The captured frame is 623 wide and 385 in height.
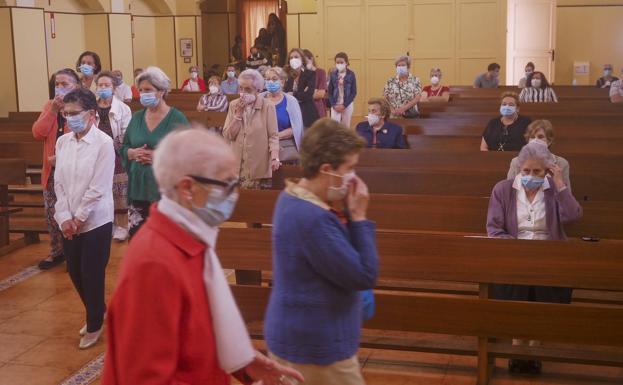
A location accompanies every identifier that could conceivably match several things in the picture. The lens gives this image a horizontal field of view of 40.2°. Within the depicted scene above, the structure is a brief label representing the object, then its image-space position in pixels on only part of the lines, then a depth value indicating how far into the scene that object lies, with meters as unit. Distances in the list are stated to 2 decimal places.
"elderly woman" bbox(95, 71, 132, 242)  6.55
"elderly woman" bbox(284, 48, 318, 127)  9.63
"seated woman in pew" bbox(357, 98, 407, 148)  7.32
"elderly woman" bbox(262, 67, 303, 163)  6.96
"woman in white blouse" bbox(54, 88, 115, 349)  4.58
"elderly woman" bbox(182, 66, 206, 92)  16.72
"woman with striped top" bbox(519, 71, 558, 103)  12.24
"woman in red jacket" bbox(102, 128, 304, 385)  1.85
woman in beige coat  6.18
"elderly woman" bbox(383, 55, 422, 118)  10.64
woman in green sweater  5.05
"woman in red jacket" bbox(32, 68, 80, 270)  5.93
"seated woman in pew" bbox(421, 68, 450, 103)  13.86
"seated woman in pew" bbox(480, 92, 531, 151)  6.89
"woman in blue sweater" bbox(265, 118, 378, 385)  2.53
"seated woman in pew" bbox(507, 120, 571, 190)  5.46
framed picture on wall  19.55
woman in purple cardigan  4.54
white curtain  22.47
